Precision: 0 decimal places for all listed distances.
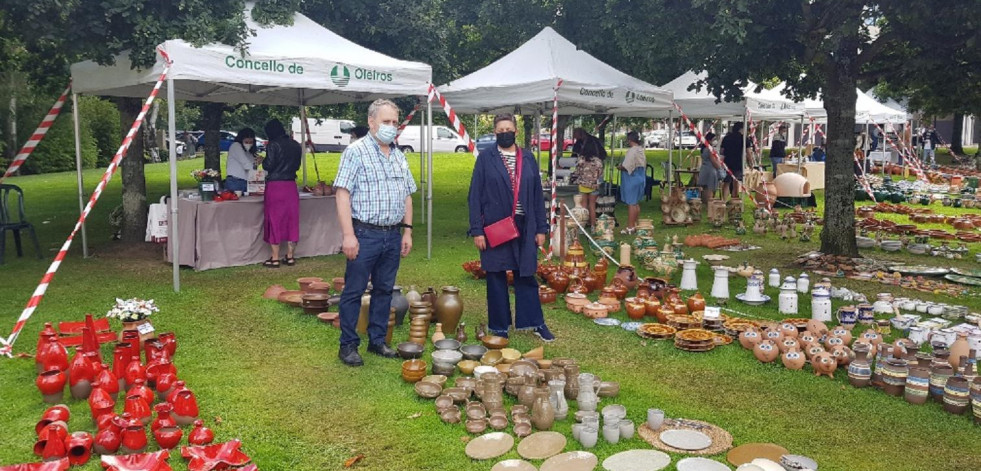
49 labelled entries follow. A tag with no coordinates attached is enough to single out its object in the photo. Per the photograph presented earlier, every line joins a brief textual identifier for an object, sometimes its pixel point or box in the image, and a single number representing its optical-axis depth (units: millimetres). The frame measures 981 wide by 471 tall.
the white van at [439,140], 38662
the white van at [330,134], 39438
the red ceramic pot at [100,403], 3959
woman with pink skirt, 8477
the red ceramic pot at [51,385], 4426
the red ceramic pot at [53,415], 3846
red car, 38938
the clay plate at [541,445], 3855
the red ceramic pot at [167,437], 3809
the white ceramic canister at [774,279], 7734
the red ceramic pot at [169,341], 5223
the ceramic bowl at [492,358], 5180
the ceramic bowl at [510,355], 5245
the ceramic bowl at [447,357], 5062
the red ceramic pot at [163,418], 3887
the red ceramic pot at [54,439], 3635
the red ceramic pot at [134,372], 4535
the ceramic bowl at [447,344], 5402
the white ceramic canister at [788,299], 6824
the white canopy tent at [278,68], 7434
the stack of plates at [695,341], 5688
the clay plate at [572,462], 3670
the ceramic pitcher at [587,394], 4344
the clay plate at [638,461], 3701
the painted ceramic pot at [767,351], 5398
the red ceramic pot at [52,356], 4586
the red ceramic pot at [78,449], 3658
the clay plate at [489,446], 3838
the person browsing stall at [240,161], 9383
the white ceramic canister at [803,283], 7629
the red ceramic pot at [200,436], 3846
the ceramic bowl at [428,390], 4605
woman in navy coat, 5570
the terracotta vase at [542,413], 4188
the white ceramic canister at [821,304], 6383
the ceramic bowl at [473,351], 5270
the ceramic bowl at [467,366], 5070
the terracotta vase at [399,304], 6180
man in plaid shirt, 4859
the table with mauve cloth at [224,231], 8477
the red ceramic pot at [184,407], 4105
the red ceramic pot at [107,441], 3738
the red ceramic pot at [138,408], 3990
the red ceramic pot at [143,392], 4102
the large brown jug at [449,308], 6031
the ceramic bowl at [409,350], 5252
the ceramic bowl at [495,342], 5488
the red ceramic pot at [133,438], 3760
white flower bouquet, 5219
